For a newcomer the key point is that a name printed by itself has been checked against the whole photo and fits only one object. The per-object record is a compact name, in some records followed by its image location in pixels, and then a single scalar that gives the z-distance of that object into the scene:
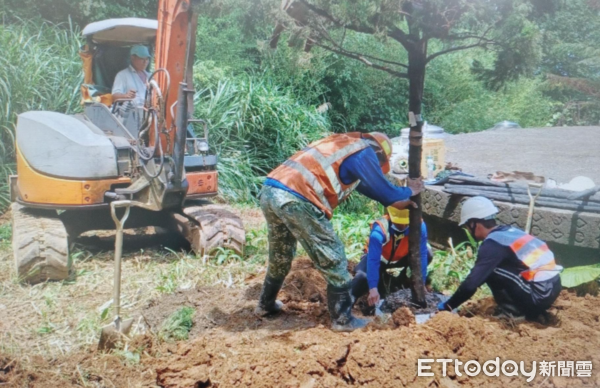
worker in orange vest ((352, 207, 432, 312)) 4.36
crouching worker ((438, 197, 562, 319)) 3.85
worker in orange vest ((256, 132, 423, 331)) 3.88
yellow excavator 5.52
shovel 3.65
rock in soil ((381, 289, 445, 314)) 4.37
